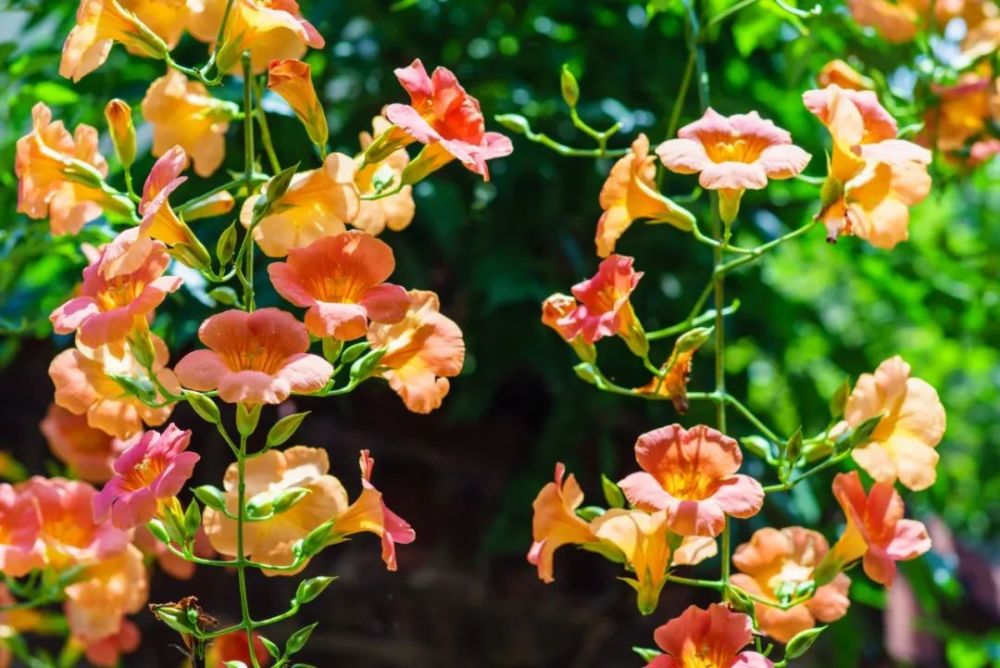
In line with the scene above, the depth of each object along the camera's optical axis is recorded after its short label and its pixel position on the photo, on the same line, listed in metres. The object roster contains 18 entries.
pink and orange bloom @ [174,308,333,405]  1.54
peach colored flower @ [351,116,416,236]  1.68
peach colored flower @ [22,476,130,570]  1.73
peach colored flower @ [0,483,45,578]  1.72
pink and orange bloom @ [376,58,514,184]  1.61
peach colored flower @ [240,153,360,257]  1.60
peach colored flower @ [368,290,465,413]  1.62
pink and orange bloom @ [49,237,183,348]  1.57
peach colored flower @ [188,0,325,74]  1.60
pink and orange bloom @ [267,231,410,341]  1.58
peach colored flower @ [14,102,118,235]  1.67
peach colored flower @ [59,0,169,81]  1.62
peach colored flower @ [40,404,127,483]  1.91
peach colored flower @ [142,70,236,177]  1.73
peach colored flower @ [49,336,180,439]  1.63
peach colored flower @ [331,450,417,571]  1.58
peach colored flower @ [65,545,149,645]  1.75
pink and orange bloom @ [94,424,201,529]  1.55
